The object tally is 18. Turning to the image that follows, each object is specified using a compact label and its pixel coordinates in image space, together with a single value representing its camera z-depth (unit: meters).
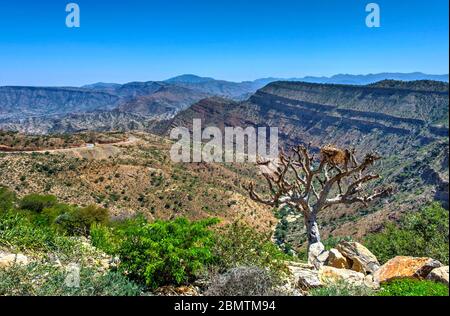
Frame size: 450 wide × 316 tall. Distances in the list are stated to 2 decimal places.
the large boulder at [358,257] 10.91
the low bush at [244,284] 7.65
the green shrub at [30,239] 11.01
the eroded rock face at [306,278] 8.83
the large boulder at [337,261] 11.14
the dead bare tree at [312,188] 12.26
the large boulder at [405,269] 9.04
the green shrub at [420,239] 14.21
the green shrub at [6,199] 27.83
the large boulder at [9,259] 9.10
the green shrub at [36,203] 29.59
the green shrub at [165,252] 8.76
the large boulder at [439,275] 8.28
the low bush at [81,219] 21.53
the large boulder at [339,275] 8.92
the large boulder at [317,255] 11.46
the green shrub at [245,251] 9.23
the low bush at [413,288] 7.67
